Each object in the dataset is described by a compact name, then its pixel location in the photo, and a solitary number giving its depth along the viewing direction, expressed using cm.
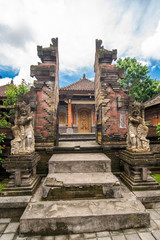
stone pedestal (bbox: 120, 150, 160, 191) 296
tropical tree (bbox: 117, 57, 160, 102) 1288
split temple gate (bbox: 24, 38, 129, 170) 414
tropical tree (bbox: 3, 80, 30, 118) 569
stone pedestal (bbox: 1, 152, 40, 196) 272
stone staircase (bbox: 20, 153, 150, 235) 202
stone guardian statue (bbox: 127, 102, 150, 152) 324
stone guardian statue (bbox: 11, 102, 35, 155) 299
